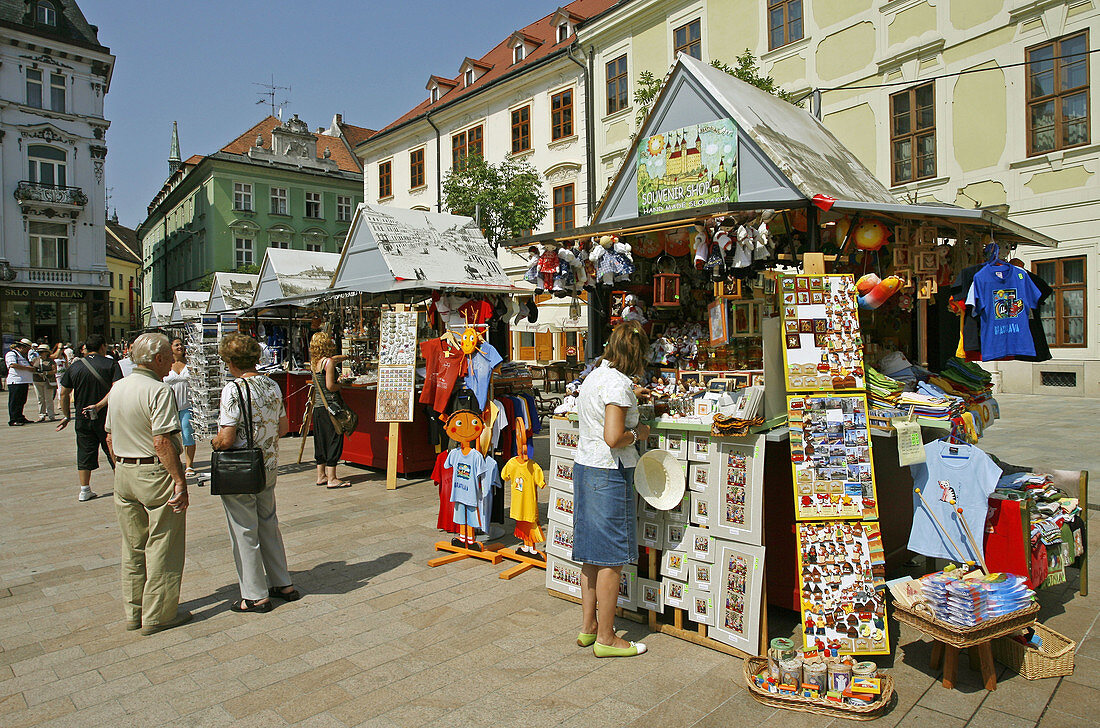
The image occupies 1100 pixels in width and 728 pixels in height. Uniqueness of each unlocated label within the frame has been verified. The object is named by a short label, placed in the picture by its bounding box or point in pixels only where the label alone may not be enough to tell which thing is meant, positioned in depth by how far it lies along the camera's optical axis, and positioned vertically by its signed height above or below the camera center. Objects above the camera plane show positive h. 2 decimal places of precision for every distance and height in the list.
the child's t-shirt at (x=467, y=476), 5.54 -1.02
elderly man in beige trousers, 4.12 -0.80
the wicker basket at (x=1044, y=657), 3.40 -1.57
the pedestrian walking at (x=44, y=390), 17.31 -0.85
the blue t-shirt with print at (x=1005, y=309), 4.80 +0.23
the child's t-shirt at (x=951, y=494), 3.91 -0.88
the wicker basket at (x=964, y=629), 3.21 -1.36
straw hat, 4.01 -0.78
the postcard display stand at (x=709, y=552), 3.70 -1.16
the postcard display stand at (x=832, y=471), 3.58 -0.69
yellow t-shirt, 5.33 -1.07
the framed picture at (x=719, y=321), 5.12 +0.18
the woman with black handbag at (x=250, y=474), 4.32 -0.76
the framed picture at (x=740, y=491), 3.71 -0.80
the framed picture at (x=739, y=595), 3.65 -1.35
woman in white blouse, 3.66 -0.72
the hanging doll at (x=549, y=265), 5.66 +0.69
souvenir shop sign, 5.34 +1.45
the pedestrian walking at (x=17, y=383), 15.78 -0.60
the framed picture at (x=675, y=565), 3.99 -1.27
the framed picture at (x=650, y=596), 4.08 -1.49
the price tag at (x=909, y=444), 3.93 -0.58
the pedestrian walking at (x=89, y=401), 7.59 -0.50
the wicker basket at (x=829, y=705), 3.09 -1.65
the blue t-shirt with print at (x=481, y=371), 5.60 -0.18
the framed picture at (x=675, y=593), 3.97 -1.43
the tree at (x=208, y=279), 37.94 +4.21
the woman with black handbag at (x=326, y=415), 8.17 -0.76
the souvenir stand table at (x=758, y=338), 3.70 +0.04
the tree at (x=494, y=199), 21.48 +4.71
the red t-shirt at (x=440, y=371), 5.72 -0.17
